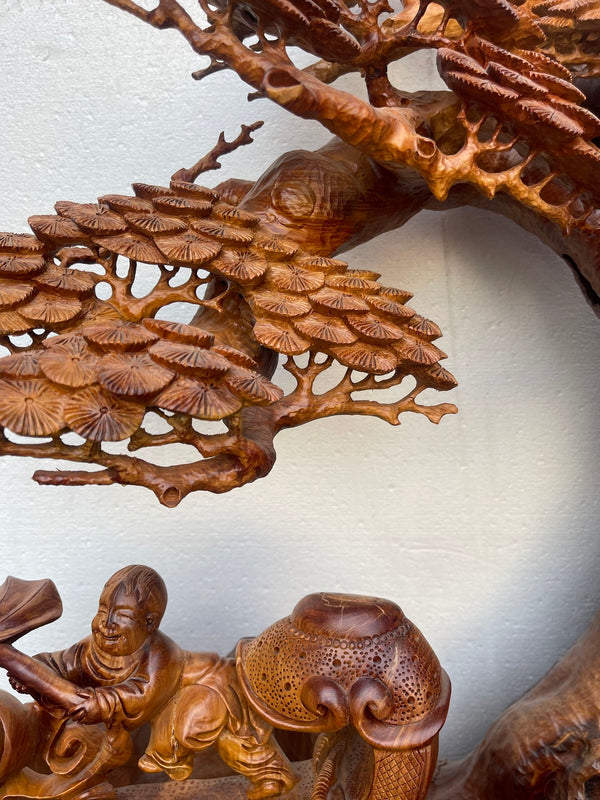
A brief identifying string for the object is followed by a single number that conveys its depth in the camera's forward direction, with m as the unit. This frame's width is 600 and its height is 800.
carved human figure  0.59
